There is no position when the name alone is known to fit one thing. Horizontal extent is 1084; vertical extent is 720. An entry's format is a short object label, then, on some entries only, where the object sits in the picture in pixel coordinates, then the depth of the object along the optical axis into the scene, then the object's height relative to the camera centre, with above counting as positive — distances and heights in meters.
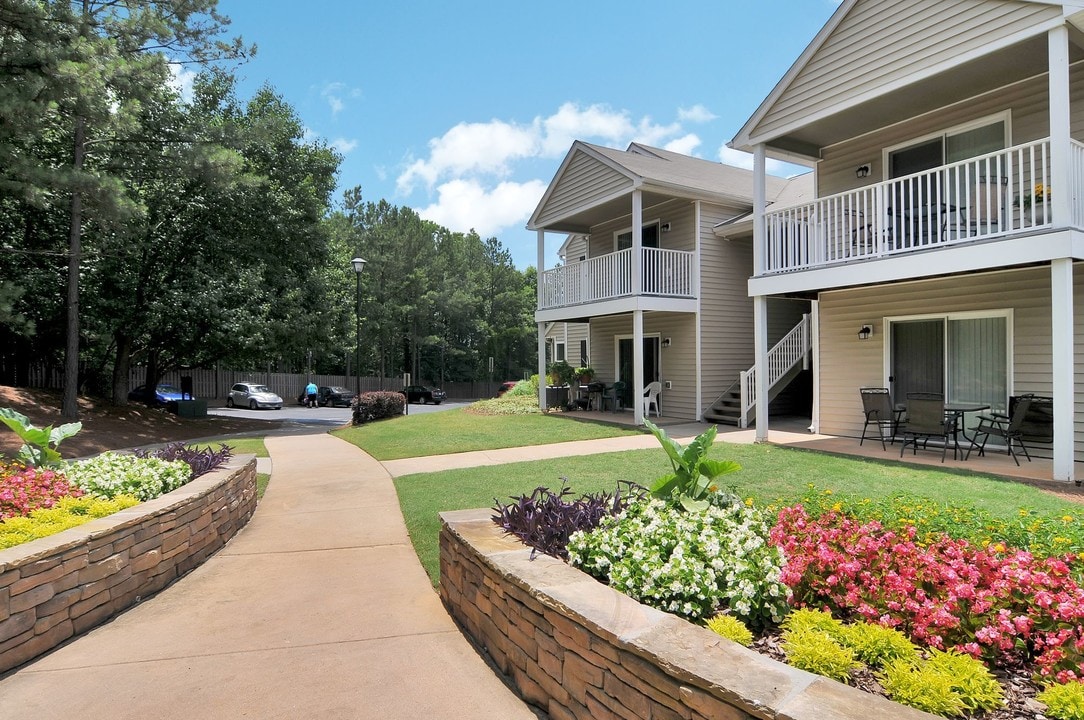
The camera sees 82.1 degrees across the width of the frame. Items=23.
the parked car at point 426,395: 37.78 -1.85
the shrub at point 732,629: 2.43 -1.06
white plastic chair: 16.33 -0.90
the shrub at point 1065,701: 1.79 -1.01
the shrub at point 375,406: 18.55 -1.25
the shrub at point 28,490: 4.31 -0.92
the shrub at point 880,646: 2.21 -1.03
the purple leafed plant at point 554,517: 3.72 -0.98
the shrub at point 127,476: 5.15 -0.95
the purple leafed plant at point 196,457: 6.46 -0.99
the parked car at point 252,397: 33.38 -1.69
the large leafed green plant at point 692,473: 3.86 -0.70
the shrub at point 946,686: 1.88 -1.02
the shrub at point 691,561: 2.75 -0.96
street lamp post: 19.05 +3.10
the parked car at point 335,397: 36.06 -1.84
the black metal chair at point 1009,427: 8.06 -0.93
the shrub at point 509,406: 17.80 -1.27
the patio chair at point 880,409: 9.76 -0.76
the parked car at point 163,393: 26.55 -1.24
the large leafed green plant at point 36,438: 5.68 -0.65
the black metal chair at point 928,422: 8.70 -0.87
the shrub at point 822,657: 2.10 -1.02
